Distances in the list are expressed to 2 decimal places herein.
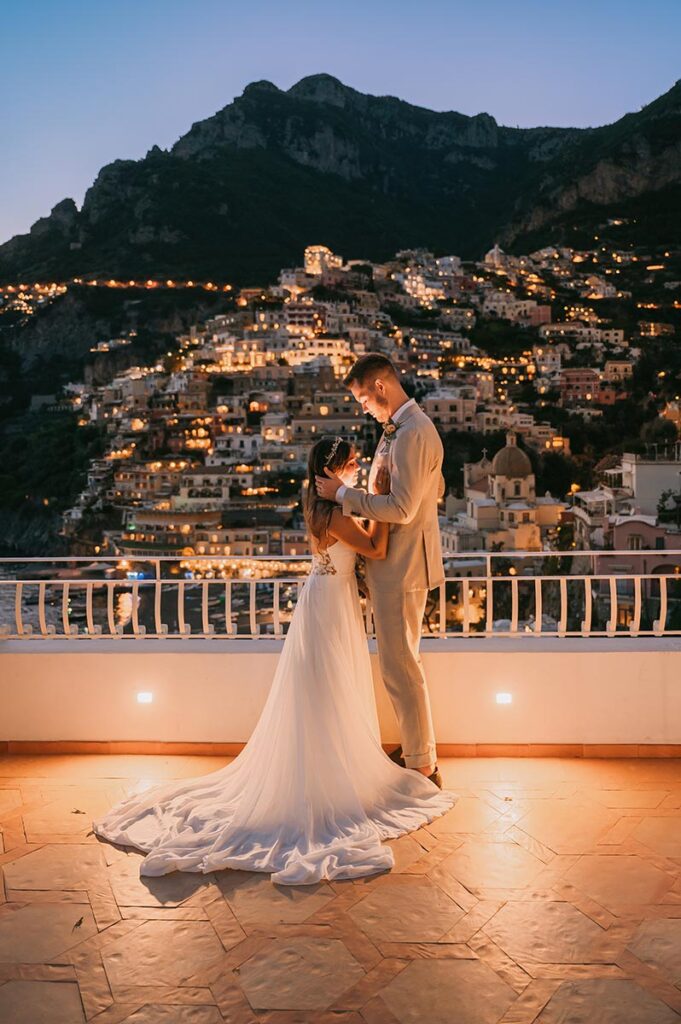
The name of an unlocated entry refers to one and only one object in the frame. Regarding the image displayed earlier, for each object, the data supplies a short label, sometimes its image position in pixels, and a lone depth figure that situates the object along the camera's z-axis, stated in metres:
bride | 2.78
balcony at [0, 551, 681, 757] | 3.71
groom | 3.01
